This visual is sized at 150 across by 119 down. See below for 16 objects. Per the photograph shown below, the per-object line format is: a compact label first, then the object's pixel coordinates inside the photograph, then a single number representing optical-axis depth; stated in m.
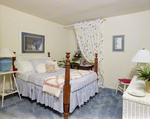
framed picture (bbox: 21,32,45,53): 3.24
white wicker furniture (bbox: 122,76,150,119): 1.19
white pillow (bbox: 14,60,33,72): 2.82
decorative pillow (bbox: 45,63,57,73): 2.92
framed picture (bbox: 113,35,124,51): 3.51
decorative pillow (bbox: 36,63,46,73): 2.87
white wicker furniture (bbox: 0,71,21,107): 2.49
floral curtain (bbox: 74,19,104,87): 3.71
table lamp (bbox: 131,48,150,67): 1.85
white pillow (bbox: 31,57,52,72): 3.07
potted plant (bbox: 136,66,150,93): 1.40
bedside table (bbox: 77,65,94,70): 3.81
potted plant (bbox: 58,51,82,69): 4.17
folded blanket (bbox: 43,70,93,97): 1.98
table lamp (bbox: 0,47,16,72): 2.45
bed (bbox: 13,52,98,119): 1.93
